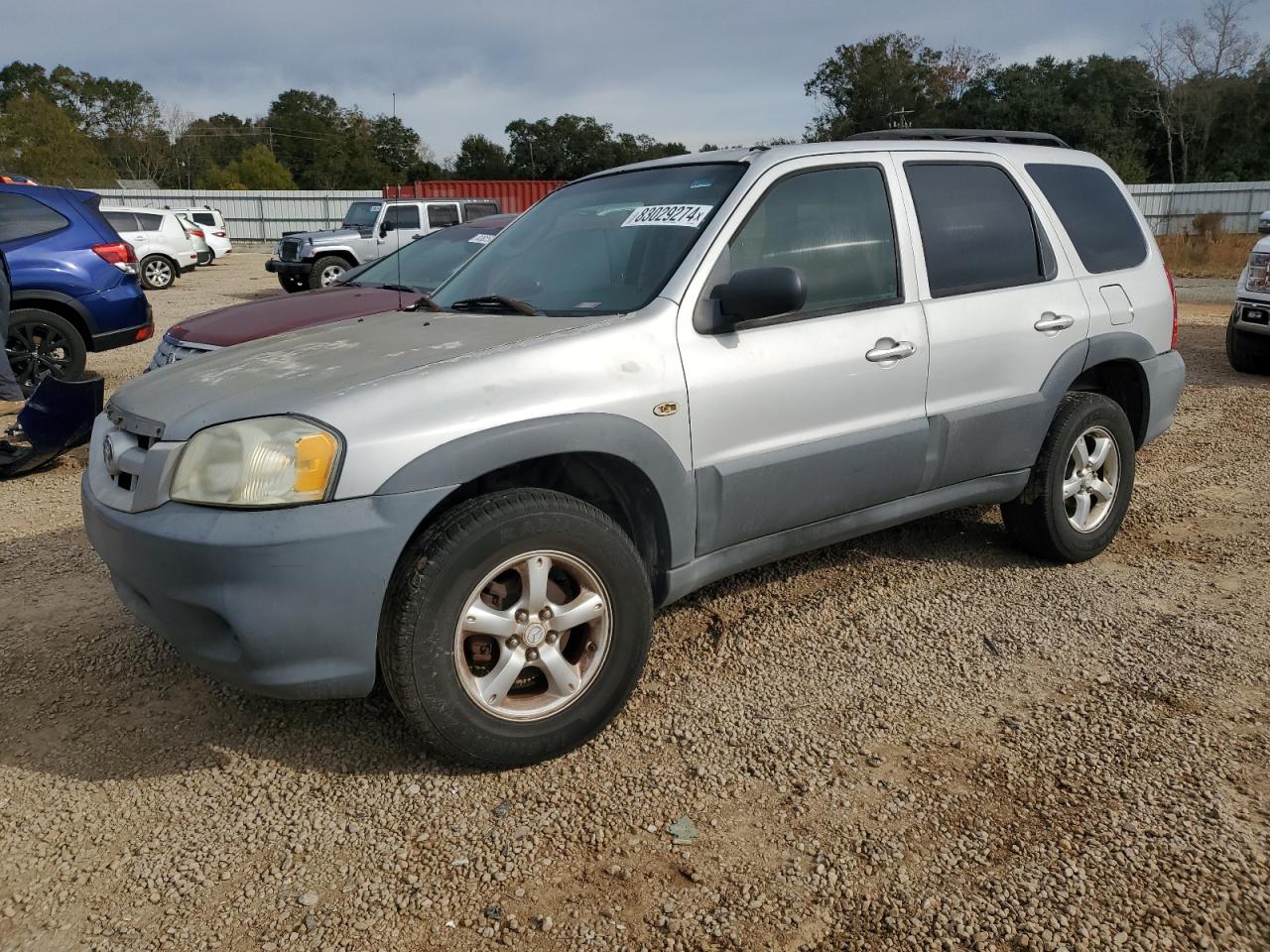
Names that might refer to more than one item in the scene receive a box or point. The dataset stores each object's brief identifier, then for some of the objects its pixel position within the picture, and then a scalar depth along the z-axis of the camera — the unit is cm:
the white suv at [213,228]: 2845
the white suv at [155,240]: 2091
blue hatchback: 790
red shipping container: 3431
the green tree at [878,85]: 4769
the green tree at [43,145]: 4616
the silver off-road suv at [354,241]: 1759
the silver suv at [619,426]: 247
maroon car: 605
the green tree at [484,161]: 6850
